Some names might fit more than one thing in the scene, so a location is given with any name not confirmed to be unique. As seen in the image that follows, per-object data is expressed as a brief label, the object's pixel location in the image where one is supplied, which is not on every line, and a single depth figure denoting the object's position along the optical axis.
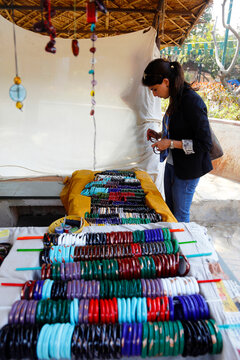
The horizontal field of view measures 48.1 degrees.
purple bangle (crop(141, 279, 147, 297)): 1.05
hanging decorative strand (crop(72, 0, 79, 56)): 1.30
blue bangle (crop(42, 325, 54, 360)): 0.85
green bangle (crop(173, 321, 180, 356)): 0.87
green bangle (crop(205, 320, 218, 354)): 0.87
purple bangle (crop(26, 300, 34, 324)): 0.93
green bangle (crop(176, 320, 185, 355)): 0.87
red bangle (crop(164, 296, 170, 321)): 0.97
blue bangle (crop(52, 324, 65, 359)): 0.85
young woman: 1.79
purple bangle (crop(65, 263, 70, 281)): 1.13
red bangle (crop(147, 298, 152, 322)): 0.97
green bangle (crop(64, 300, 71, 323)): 0.95
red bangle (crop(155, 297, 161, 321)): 0.97
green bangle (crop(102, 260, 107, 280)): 1.14
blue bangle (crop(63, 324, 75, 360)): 0.85
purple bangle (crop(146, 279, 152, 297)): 1.05
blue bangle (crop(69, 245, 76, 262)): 1.23
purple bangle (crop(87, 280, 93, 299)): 1.04
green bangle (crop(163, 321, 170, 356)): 0.87
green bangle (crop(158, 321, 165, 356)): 0.87
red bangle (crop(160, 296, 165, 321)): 0.97
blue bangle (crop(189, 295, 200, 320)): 0.98
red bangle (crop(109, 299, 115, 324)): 0.95
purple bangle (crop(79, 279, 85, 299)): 1.04
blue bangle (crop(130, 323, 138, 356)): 0.87
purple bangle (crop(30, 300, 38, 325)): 0.93
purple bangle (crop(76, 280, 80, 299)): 1.03
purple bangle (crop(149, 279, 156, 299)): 1.05
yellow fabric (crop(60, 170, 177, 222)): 1.92
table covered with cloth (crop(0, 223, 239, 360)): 0.94
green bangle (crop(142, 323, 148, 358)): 0.87
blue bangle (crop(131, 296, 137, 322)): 0.96
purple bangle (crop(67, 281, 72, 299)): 1.03
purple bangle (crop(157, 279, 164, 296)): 1.05
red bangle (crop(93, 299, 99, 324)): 0.95
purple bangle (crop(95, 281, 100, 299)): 1.04
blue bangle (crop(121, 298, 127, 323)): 0.96
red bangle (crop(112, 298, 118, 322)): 0.96
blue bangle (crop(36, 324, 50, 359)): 0.85
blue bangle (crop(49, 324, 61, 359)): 0.85
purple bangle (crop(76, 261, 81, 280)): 1.13
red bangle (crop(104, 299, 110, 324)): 0.95
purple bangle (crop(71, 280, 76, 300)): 1.03
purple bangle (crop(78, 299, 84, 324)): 0.95
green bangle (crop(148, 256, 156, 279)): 1.16
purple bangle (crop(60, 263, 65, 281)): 1.13
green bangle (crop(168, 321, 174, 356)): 0.87
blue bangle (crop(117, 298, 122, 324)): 0.95
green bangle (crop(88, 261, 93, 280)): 1.14
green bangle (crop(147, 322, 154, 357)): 0.87
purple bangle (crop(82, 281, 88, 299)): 1.04
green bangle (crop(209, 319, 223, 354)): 0.87
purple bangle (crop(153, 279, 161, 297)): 1.05
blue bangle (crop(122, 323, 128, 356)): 0.87
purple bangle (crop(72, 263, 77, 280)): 1.13
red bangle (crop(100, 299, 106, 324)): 0.95
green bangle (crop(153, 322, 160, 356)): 0.87
